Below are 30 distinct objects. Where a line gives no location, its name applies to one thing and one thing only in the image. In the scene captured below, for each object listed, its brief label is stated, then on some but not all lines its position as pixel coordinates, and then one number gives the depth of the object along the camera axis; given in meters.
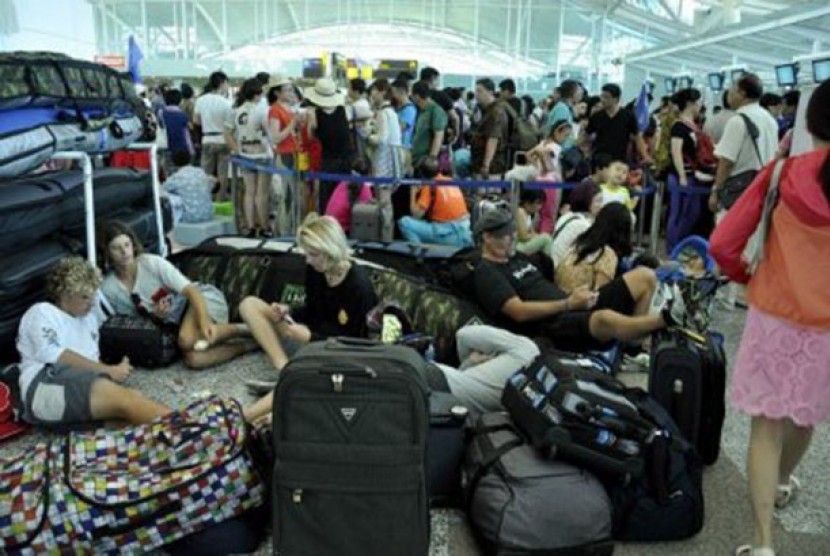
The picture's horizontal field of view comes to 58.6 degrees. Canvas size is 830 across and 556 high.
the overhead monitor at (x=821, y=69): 11.74
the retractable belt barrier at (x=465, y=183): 5.85
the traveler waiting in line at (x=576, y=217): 4.54
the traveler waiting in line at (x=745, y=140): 4.91
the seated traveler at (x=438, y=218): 5.96
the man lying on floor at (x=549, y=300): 3.62
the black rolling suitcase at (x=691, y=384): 2.84
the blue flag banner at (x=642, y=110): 7.89
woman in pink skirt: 2.11
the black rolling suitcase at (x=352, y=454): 2.05
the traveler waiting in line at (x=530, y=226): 5.06
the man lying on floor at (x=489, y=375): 3.00
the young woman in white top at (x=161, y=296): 3.91
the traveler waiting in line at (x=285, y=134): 7.29
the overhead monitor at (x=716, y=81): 18.34
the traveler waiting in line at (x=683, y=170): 6.88
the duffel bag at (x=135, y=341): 3.79
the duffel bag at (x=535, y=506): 2.21
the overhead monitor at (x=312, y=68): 18.17
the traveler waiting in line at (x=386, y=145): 7.33
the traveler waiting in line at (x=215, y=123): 8.44
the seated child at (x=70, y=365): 3.01
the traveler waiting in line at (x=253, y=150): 7.36
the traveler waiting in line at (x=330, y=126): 7.02
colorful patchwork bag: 2.16
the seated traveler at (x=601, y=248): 3.96
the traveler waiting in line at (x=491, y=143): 7.52
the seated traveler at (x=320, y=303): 3.52
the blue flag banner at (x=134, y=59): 6.01
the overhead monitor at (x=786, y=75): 14.13
